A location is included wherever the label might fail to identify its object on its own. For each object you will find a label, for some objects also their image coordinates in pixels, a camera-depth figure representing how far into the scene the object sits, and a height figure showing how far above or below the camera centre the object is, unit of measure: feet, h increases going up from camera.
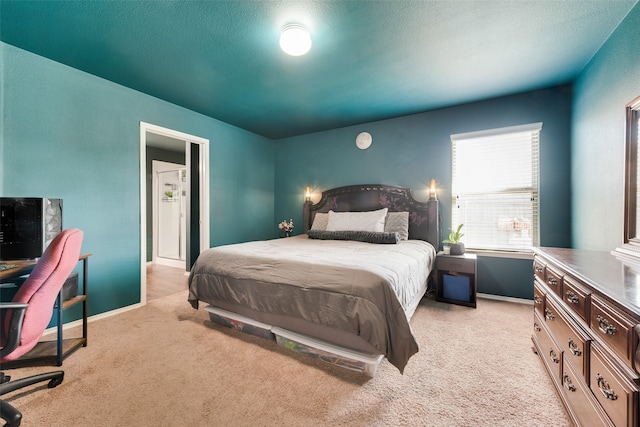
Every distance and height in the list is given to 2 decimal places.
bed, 5.31 -2.05
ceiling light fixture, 6.27 +4.40
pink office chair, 4.06 -1.59
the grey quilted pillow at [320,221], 13.35 -0.53
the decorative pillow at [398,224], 11.35 -0.59
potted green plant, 10.30 -1.33
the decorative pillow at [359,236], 10.18 -1.07
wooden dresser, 2.83 -1.81
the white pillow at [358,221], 11.49 -0.46
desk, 5.42 -3.50
